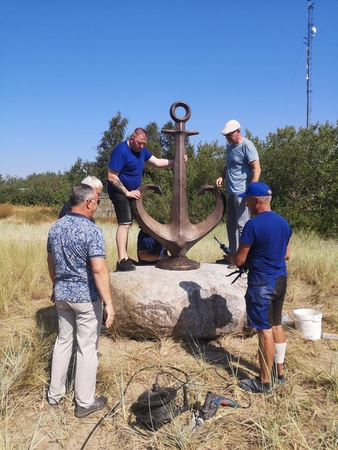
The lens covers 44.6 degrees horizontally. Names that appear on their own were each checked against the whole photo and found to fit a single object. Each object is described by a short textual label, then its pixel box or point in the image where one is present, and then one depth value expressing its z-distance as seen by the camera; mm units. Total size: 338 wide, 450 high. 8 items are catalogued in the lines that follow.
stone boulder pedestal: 3891
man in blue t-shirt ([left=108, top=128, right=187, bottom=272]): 4387
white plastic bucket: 4102
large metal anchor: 4512
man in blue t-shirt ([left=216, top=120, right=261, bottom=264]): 4605
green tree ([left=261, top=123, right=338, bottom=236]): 10398
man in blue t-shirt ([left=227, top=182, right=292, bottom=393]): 2949
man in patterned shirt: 2777
